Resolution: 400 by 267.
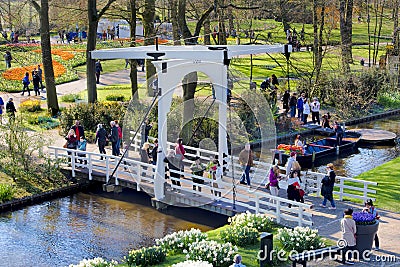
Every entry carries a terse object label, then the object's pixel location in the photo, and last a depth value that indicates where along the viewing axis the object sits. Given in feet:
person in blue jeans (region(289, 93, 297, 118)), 122.31
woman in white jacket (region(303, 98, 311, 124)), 121.49
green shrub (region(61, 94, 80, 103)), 138.41
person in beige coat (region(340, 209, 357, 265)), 53.52
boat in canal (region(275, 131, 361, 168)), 96.17
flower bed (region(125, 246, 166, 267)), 52.47
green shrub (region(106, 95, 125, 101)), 135.74
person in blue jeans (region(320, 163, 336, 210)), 68.18
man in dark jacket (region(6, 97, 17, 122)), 115.59
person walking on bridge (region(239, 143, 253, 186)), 73.82
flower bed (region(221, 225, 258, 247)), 57.62
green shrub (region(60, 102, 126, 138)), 108.06
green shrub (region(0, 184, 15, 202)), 77.77
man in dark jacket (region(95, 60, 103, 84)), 163.43
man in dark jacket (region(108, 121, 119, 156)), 88.39
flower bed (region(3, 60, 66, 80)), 156.97
